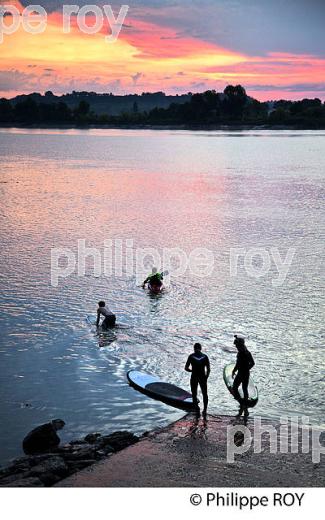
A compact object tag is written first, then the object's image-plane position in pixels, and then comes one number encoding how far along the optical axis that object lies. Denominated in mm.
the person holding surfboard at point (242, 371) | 17594
